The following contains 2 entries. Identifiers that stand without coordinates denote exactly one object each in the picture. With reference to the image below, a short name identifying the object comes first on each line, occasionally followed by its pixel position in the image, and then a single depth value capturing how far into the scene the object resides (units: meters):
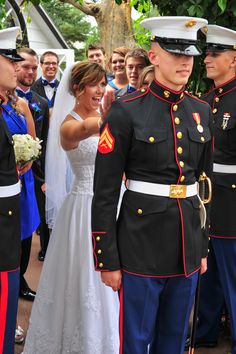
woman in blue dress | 7.39
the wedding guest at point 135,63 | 8.91
